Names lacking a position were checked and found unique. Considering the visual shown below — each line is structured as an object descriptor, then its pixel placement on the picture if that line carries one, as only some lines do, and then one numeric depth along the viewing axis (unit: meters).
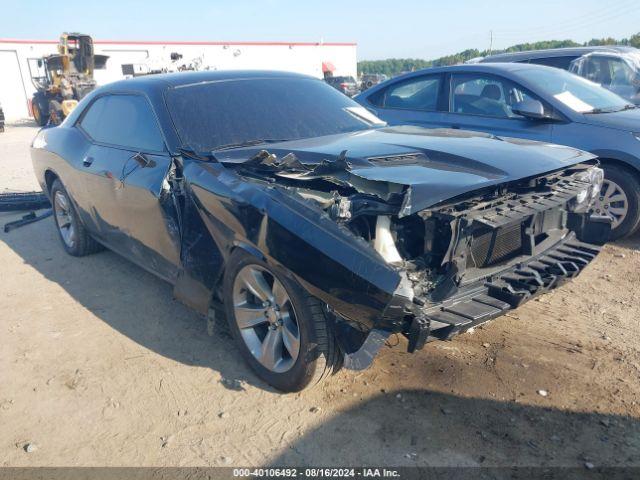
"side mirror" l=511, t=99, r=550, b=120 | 5.06
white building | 29.44
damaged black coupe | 2.48
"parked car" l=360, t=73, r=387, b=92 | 34.57
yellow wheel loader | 19.66
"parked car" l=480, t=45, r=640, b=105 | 8.33
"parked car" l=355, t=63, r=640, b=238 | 4.91
